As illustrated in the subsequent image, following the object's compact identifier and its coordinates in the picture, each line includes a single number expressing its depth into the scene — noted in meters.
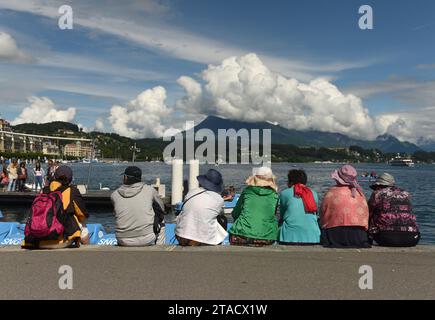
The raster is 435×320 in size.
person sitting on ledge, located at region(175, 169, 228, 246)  8.91
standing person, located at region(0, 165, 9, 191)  36.47
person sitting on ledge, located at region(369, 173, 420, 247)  8.53
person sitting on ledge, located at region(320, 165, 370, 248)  8.48
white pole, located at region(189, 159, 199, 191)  34.66
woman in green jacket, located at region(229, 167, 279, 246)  8.91
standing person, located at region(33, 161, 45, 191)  34.00
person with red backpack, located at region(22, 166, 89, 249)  8.42
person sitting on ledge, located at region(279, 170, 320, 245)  8.82
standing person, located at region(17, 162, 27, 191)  36.25
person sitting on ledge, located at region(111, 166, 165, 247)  8.91
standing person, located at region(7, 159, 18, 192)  34.80
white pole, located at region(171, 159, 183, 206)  34.12
